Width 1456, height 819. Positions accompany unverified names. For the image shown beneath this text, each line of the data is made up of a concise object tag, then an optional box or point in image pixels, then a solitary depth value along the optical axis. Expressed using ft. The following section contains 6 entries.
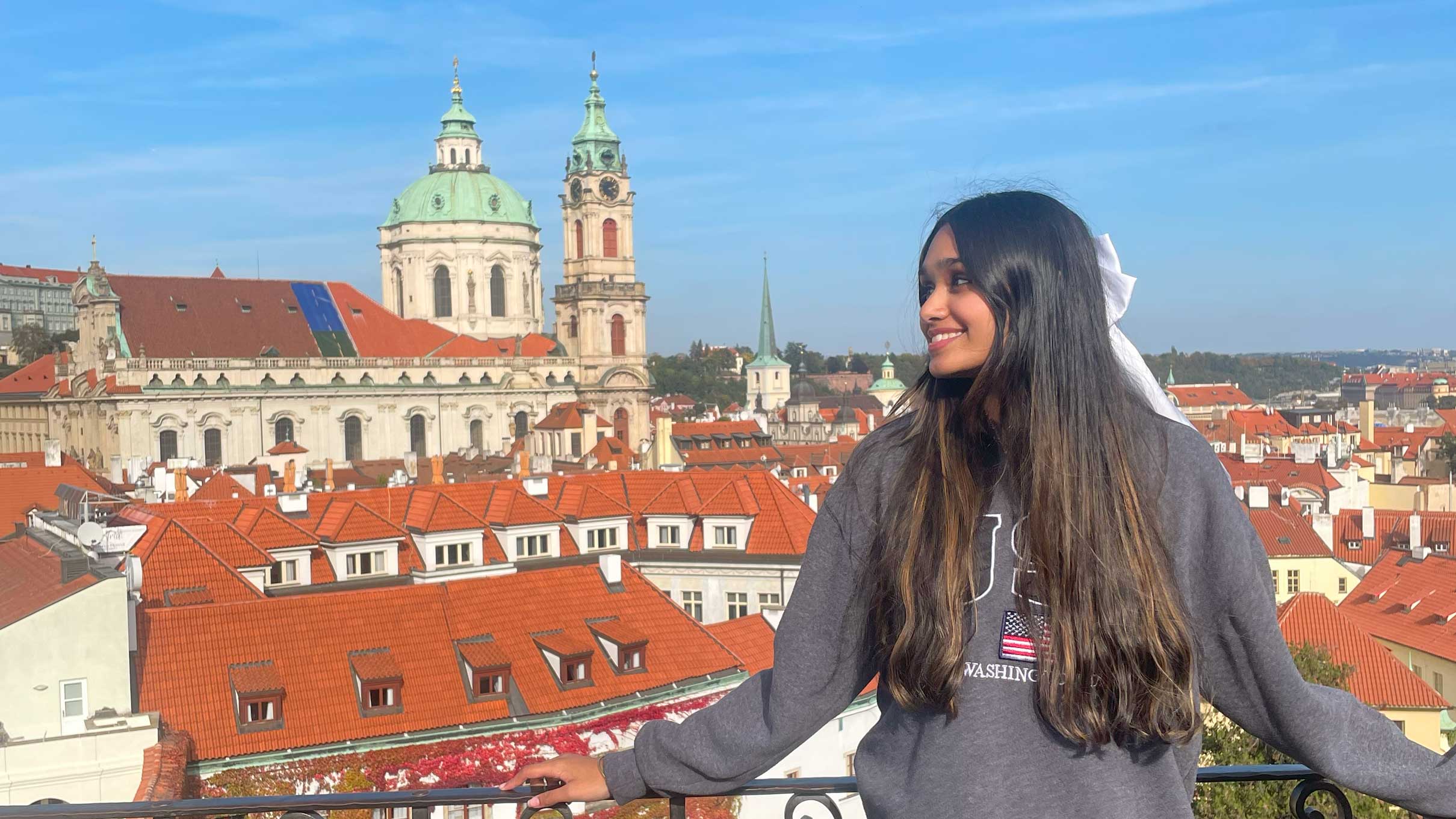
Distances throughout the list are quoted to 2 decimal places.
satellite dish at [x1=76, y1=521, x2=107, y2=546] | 63.10
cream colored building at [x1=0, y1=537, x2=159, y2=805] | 46.65
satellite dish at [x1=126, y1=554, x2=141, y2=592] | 64.41
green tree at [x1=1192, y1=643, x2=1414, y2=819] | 48.44
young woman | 7.21
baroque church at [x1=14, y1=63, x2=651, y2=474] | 214.90
